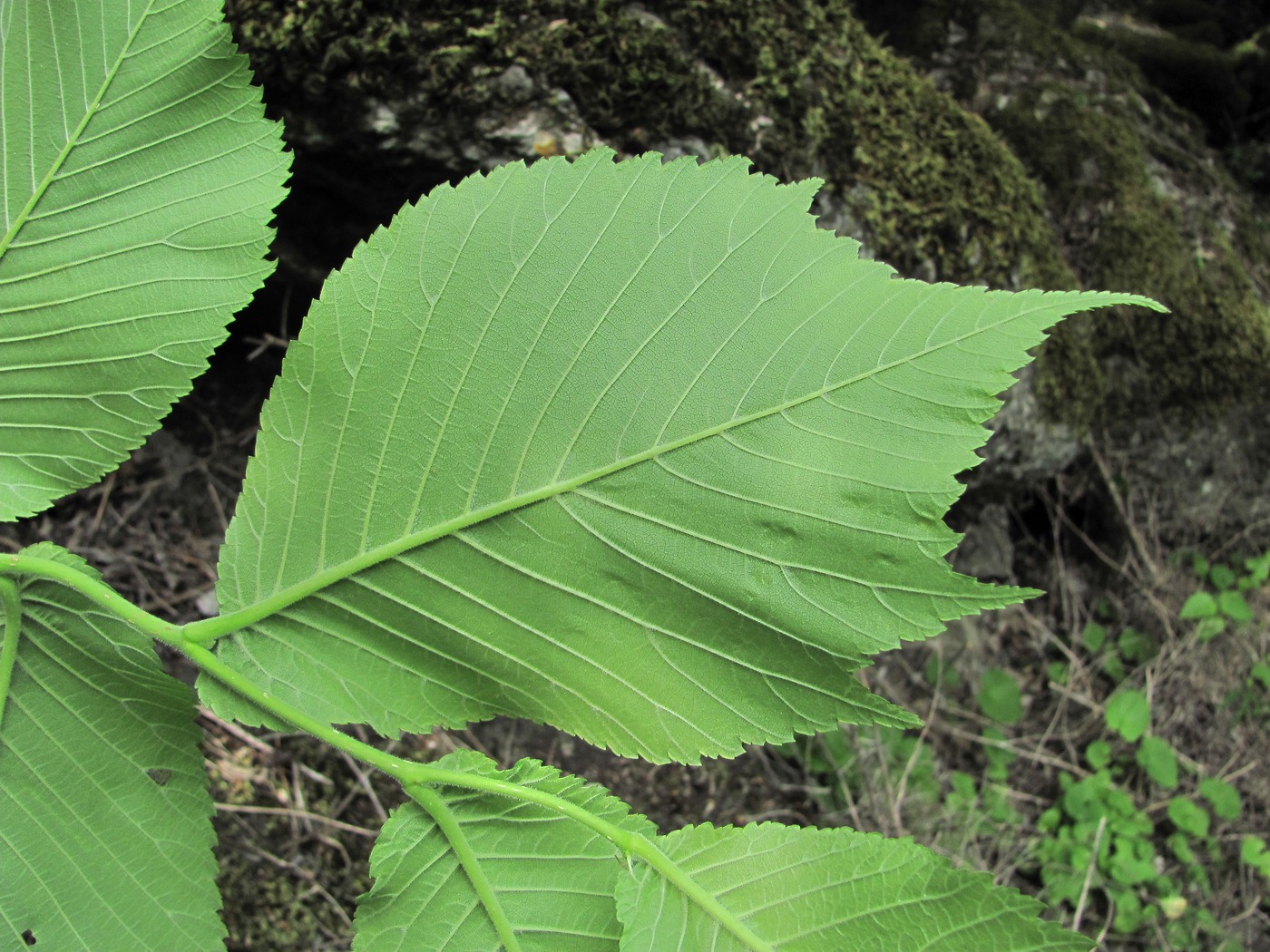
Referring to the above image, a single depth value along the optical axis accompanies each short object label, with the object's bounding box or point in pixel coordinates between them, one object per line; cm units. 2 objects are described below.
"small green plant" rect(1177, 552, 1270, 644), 64
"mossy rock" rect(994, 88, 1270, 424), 57
